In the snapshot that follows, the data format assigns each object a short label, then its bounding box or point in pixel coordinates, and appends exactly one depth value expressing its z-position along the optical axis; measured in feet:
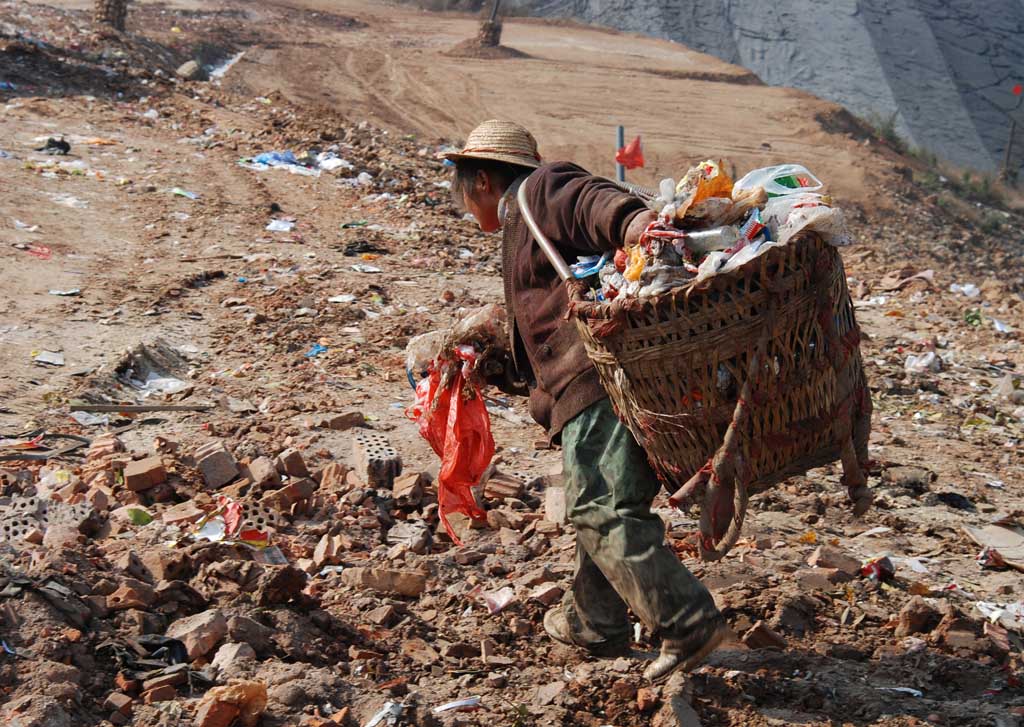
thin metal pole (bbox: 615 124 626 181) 32.58
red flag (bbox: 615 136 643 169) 30.57
